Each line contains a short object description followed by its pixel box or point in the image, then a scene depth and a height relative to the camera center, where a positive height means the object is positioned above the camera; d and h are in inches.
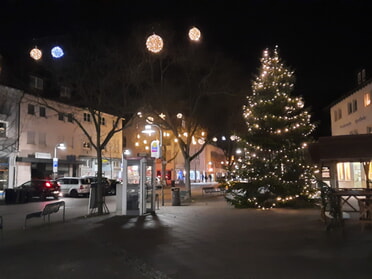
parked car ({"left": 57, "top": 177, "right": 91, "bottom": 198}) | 1309.1 -11.1
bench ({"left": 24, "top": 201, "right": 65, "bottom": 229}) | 549.4 -39.5
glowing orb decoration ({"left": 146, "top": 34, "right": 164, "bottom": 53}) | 538.9 +187.4
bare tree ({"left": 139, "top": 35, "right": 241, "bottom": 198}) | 1032.2 +229.2
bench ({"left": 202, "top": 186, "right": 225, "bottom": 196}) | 1275.8 -28.5
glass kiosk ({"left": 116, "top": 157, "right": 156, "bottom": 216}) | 682.8 -11.9
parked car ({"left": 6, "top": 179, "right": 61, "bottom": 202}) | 1069.8 -21.1
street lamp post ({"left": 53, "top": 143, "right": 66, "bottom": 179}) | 1493.8 +109.8
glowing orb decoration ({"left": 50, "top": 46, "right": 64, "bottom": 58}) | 549.9 +180.7
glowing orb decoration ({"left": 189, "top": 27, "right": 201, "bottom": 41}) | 552.7 +204.7
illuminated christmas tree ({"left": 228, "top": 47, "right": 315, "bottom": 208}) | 773.3 +71.9
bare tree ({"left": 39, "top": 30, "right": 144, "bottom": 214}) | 730.8 +198.9
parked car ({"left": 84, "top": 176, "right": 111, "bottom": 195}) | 1341.0 -0.7
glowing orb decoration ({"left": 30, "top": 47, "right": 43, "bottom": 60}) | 549.4 +178.9
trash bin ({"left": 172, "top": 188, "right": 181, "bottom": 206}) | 895.7 -34.7
